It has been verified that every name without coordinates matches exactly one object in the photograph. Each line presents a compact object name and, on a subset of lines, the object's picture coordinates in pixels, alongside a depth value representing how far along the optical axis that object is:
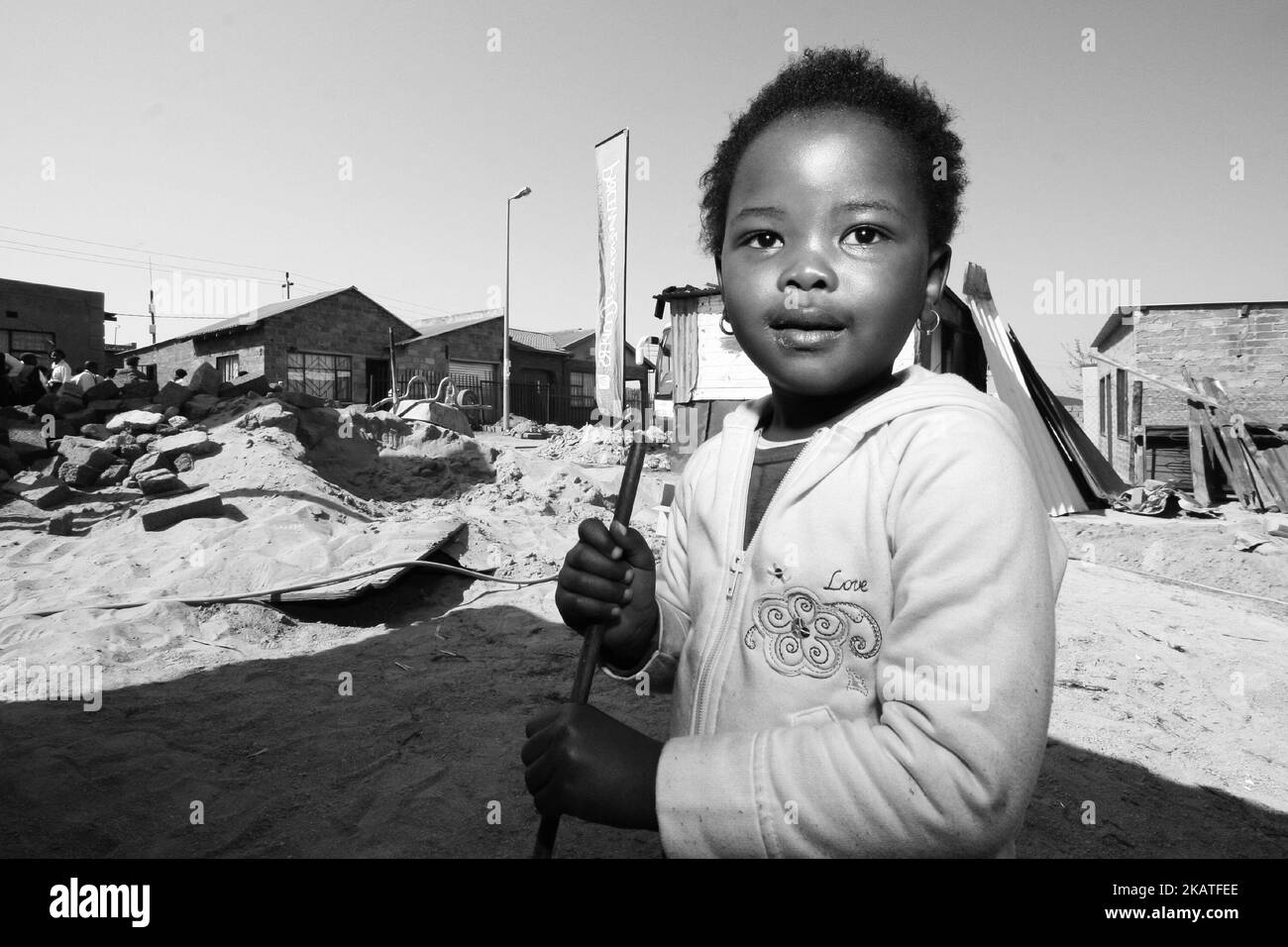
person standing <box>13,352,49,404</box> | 9.92
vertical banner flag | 9.94
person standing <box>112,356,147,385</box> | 10.12
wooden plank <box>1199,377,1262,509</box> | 8.84
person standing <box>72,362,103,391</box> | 9.34
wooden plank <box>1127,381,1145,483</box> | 10.77
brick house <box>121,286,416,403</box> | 21.86
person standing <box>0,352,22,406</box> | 9.47
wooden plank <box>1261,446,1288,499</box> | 8.38
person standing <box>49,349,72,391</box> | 10.88
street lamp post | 19.00
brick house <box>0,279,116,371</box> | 17.88
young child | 0.69
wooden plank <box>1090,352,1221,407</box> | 8.95
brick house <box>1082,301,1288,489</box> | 10.58
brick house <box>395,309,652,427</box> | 24.38
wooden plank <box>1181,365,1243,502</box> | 9.27
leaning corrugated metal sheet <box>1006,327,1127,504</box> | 9.06
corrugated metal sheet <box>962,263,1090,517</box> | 8.70
